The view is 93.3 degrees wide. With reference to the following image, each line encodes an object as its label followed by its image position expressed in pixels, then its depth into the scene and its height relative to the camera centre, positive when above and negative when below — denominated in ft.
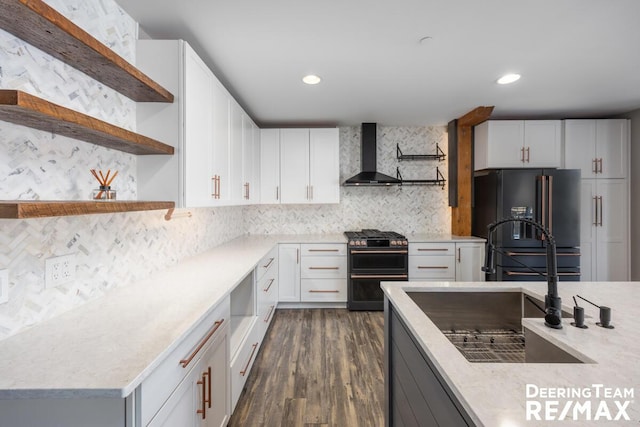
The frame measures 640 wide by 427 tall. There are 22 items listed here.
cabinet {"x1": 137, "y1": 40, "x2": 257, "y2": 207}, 5.54 +1.71
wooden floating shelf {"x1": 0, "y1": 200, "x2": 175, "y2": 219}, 2.62 +0.05
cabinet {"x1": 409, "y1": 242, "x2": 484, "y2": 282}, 11.94 -1.79
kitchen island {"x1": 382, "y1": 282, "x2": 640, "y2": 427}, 2.05 -1.34
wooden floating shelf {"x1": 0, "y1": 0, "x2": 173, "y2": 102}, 3.04 +2.05
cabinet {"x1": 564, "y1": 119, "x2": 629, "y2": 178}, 11.72 +2.64
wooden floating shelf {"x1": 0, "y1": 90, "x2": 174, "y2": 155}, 2.79 +1.05
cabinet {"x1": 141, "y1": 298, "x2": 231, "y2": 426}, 3.12 -2.12
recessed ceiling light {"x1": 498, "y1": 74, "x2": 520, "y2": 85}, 8.29 +3.85
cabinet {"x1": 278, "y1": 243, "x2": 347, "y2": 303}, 12.12 -2.32
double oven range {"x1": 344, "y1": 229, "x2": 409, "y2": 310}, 11.73 -2.00
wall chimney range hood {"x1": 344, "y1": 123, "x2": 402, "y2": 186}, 13.14 +2.79
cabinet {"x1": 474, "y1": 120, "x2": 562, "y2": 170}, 11.79 +2.82
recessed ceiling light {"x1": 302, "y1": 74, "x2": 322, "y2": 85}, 8.26 +3.79
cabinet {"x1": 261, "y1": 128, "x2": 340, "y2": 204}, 12.78 +2.06
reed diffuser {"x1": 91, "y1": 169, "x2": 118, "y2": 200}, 4.52 +0.36
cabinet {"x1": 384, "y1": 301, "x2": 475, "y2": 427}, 2.71 -1.98
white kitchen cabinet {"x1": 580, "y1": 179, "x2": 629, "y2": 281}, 11.75 -0.64
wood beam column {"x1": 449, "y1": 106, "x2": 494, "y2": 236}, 12.64 +1.77
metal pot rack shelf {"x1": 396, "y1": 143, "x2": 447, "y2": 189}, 13.57 +2.58
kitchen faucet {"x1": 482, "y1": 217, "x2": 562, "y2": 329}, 3.43 -0.93
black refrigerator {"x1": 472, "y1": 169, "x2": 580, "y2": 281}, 10.98 +0.09
